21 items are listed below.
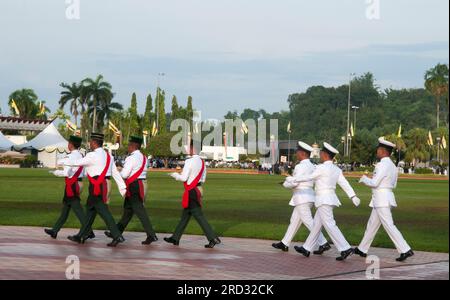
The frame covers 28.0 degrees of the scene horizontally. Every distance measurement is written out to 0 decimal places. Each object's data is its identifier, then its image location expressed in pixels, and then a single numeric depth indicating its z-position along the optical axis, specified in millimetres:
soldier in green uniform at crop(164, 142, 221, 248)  15234
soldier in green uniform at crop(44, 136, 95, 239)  15836
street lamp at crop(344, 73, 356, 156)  121344
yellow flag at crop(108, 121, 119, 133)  112450
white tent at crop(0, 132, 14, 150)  81100
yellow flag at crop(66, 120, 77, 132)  96981
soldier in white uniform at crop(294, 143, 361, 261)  13820
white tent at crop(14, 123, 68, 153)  86750
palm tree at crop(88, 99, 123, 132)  115312
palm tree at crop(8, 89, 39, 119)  134625
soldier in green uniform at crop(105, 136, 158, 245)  15516
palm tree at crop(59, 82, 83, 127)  115375
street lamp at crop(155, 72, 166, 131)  125038
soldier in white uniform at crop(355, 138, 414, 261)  13664
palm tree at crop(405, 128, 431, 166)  112556
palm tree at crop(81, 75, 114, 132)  114438
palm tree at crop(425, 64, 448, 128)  127500
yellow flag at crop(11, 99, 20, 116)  130750
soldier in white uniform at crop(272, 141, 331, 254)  14570
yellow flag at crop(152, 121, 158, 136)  121125
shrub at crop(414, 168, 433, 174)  96975
